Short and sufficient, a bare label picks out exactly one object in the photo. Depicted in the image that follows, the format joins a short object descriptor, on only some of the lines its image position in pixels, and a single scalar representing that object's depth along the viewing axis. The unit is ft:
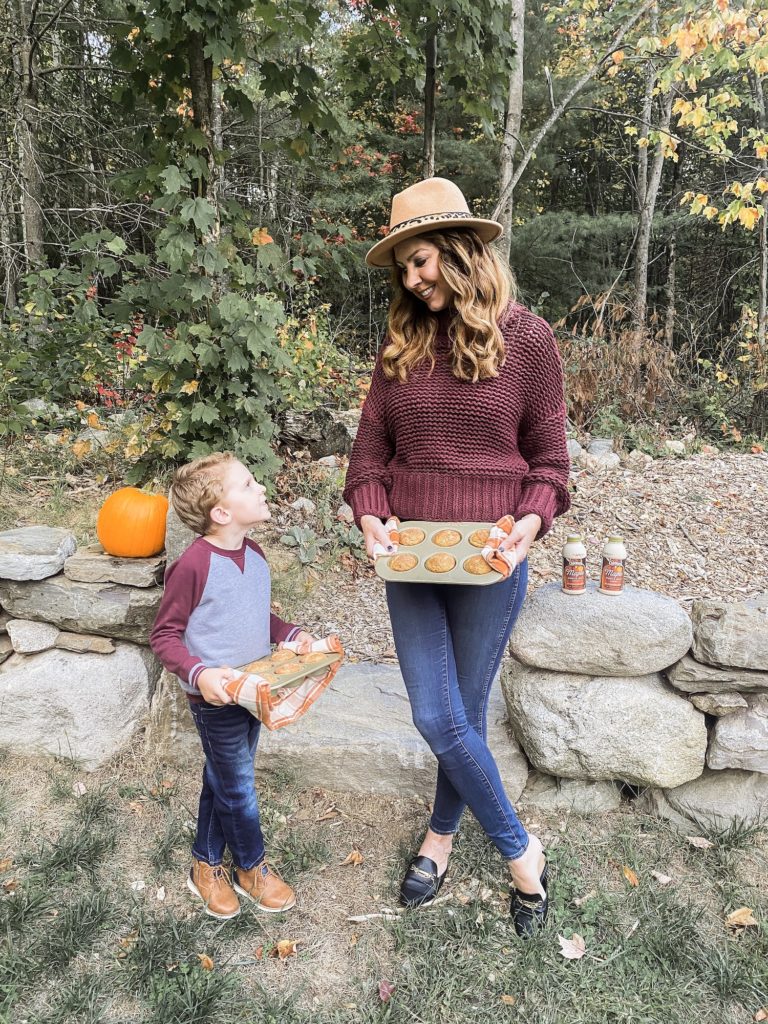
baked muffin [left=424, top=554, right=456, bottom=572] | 5.64
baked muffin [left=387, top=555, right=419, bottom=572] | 5.74
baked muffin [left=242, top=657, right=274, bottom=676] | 5.93
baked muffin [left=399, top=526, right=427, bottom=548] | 5.94
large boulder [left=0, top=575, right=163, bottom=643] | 9.32
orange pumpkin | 9.33
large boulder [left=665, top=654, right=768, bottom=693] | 7.64
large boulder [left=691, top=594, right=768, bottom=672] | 7.48
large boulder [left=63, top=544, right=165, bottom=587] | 9.37
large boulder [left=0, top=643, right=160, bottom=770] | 9.23
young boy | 6.15
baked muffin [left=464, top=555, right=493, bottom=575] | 5.58
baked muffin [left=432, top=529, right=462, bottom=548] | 5.83
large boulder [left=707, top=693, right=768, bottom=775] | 7.73
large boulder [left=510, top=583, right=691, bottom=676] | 7.73
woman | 5.95
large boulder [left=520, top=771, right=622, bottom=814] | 8.35
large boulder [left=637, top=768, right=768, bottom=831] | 7.95
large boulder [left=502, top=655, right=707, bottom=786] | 7.84
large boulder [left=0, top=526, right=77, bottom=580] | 9.34
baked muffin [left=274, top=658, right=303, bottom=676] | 5.83
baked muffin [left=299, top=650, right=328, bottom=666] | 6.09
